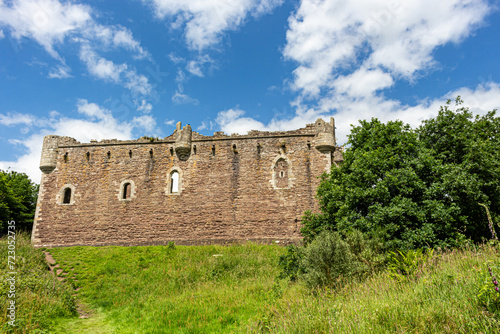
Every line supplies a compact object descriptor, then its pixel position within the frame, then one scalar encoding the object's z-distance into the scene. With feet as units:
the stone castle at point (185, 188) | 69.72
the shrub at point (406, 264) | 27.44
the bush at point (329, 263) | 31.99
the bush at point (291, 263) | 42.56
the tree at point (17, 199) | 107.90
